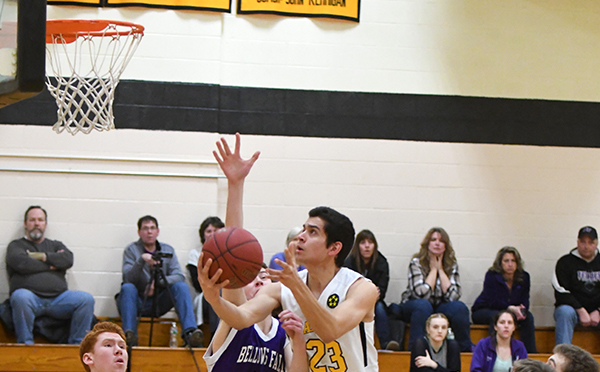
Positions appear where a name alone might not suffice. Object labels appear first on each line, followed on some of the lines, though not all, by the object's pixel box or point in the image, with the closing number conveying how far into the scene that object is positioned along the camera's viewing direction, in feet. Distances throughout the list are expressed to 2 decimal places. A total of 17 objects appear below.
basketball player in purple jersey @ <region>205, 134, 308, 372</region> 24.48
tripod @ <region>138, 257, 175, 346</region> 45.32
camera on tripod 45.52
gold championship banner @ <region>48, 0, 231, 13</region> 51.90
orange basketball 21.25
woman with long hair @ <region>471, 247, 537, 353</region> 50.98
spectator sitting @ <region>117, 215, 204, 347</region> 45.80
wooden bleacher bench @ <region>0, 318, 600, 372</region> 42.42
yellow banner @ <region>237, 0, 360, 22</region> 53.72
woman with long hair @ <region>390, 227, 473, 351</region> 48.26
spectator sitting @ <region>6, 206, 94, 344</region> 44.98
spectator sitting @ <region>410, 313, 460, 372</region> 43.11
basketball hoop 32.37
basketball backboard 22.13
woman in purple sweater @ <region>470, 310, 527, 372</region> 43.93
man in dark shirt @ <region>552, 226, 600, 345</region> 50.96
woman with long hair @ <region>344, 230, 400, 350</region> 50.31
